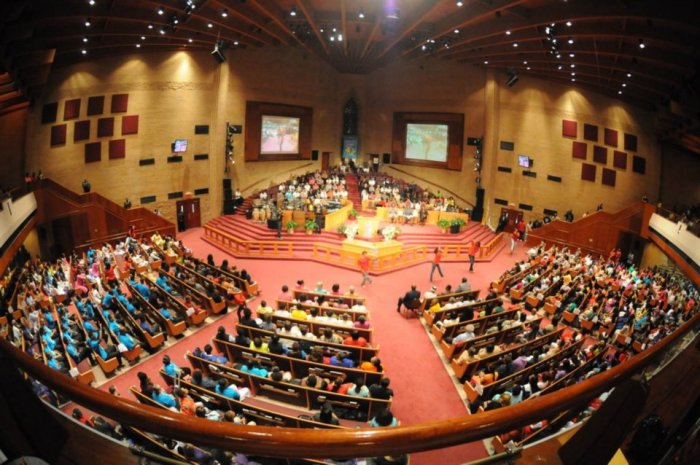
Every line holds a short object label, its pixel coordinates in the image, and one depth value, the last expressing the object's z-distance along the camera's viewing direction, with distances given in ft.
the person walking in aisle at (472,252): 51.85
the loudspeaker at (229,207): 72.33
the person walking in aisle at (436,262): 48.42
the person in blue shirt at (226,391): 24.12
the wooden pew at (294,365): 26.32
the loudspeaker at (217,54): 52.12
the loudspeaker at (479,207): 77.92
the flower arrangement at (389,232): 56.69
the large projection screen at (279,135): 77.71
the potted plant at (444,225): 65.57
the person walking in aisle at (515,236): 61.67
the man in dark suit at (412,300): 37.86
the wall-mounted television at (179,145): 67.62
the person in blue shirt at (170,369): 26.11
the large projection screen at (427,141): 82.48
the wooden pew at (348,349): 28.43
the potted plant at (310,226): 59.82
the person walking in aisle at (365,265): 45.52
